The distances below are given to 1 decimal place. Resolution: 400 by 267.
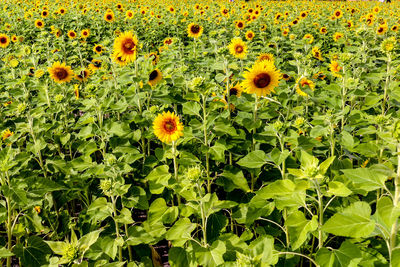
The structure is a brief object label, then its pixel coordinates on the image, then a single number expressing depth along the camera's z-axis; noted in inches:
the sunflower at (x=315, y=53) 209.0
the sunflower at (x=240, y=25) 291.7
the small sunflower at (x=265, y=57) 165.5
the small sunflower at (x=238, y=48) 150.8
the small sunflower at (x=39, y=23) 317.6
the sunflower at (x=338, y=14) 354.9
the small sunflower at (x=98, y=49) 229.0
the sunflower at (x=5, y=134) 114.5
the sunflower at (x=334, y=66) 154.9
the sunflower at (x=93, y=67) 201.3
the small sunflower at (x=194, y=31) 213.8
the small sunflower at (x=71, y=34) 291.9
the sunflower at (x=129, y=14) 331.0
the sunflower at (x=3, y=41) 246.7
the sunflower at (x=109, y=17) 294.6
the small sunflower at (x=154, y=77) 129.2
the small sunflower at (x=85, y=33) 293.3
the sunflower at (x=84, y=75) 191.3
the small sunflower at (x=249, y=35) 246.2
